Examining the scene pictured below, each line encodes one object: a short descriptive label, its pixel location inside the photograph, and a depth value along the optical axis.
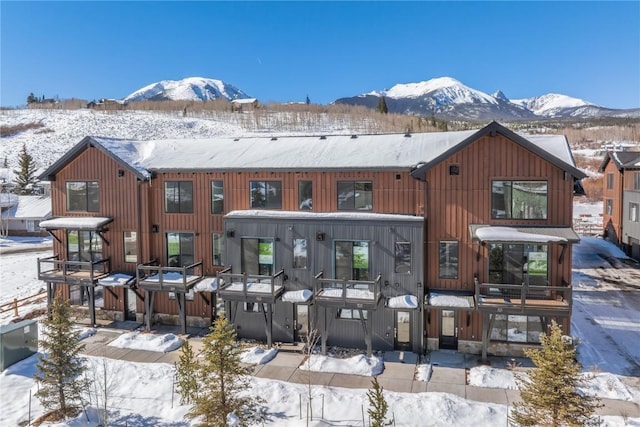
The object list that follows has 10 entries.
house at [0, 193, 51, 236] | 46.19
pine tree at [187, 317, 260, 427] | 10.98
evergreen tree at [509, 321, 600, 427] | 9.44
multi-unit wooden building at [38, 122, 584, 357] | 16.70
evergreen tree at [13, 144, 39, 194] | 57.36
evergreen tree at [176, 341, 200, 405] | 12.38
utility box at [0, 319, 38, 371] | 16.16
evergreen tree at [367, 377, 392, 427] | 8.88
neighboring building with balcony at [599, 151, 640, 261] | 32.24
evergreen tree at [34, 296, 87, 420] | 12.79
